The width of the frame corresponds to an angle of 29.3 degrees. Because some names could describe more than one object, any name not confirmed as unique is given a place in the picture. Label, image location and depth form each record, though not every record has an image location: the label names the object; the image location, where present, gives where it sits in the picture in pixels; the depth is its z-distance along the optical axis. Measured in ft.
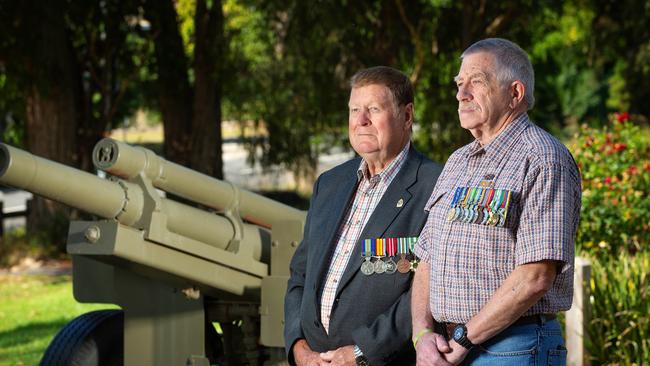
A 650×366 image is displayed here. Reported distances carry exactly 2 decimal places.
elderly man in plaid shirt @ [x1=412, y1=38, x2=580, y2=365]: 11.60
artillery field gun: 19.89
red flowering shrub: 31.68
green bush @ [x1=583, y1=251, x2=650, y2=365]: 23.56
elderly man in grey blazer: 14.49
